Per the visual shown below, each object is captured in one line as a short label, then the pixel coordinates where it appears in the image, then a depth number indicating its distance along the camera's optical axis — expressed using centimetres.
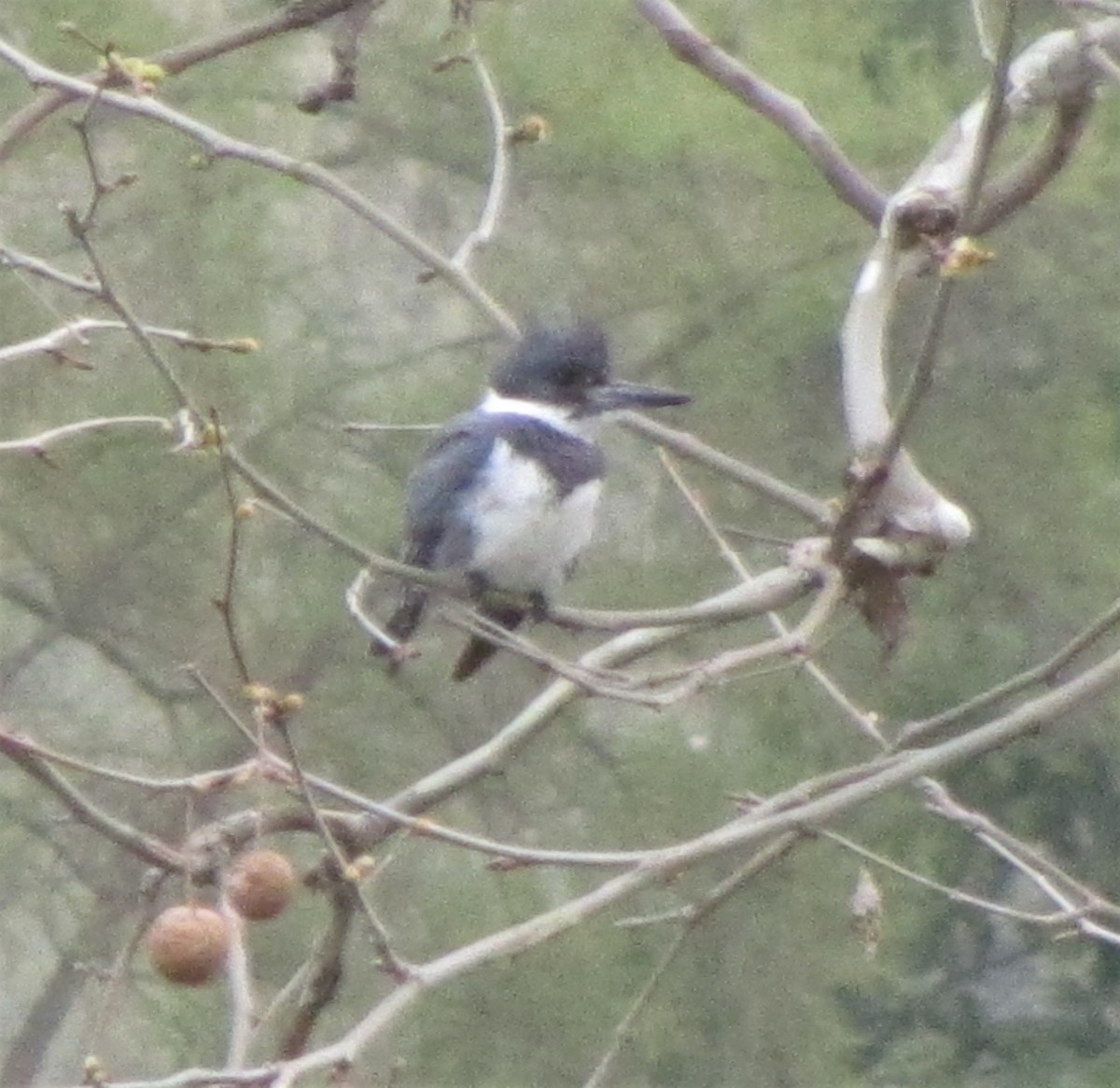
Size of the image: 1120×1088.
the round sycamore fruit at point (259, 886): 1023
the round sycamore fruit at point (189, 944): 1019
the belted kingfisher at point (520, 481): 1069
